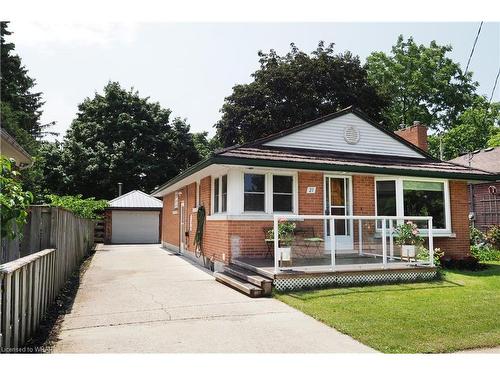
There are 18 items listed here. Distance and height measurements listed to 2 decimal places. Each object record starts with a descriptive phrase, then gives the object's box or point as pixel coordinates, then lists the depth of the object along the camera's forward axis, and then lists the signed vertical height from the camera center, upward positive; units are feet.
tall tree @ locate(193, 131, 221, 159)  142.53 +27.63
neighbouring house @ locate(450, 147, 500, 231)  66.64 +2.70
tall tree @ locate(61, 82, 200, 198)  114.21 +19.85
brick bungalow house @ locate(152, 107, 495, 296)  30.99 +1.17
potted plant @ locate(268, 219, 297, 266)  29.86 -1.56
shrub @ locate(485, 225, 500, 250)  59.72 -3.17
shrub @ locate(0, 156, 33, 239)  13.17 +0.43
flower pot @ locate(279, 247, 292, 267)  29.71 -2.91
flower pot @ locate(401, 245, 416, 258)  33.68 -2.88
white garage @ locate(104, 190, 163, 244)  91.25 -1.20
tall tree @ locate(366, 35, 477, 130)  128.36 +40.71
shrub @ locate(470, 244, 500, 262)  51.41 -4.84
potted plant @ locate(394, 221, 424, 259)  33.40 -1.84
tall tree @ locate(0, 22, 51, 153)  85.51 +35.13
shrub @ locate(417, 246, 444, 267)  33.91 -3.16
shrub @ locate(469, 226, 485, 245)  58.75 -3.10
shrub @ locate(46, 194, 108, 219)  51.42 +1.53
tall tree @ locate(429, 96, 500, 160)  121.39 +24.64
